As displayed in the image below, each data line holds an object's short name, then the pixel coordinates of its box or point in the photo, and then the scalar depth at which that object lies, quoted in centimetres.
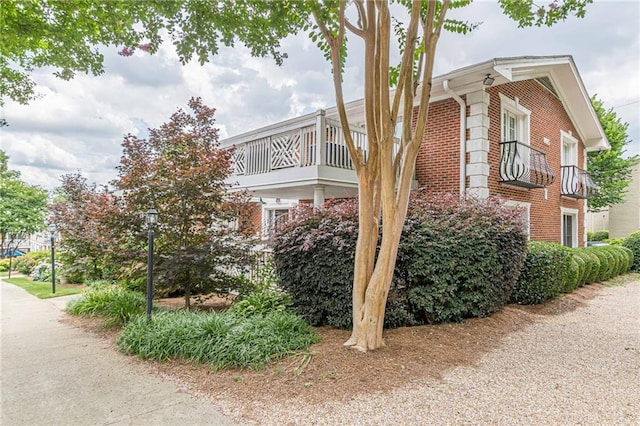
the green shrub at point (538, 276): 707
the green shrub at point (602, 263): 1007
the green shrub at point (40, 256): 1493
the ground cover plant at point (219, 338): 411
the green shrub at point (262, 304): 556
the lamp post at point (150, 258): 514
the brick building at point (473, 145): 762
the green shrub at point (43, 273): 1229
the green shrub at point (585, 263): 895
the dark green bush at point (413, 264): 515
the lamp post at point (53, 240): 949
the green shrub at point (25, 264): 1564
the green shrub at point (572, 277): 791
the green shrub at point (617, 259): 1095
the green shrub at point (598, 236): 2445
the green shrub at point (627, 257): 1201
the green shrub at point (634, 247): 1298
